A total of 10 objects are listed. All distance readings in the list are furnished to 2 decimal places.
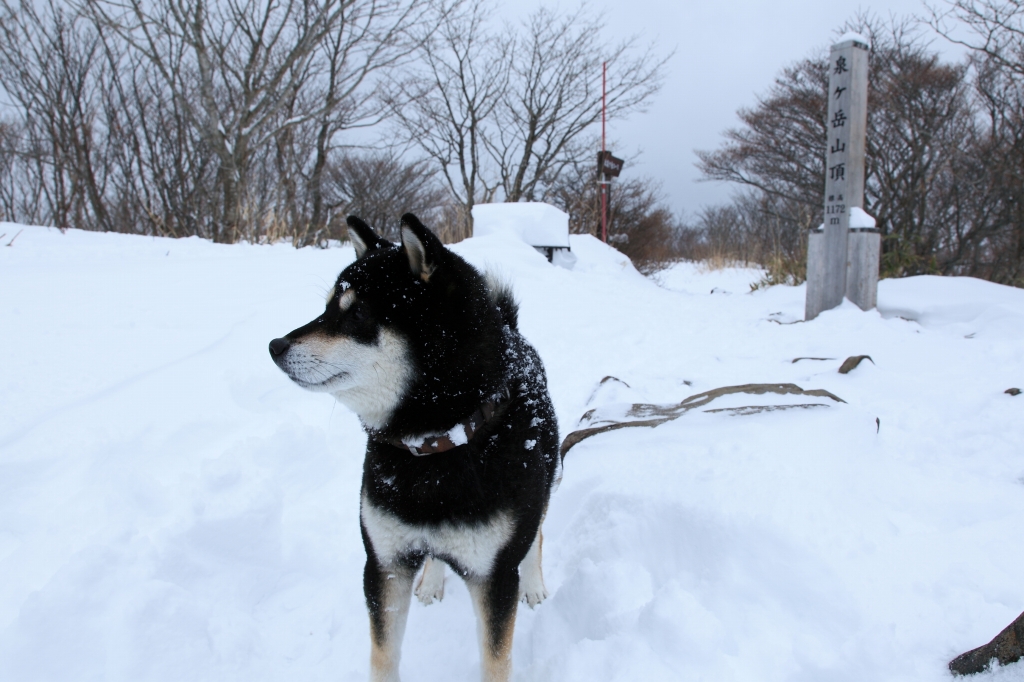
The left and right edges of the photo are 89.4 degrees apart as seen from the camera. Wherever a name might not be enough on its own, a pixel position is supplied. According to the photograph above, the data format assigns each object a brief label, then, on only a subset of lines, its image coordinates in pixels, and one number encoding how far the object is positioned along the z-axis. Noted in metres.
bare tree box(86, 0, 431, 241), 9.98
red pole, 13.03
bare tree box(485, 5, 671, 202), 15.08
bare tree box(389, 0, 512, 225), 15.17
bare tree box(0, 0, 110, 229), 10.73
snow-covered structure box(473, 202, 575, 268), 9.49
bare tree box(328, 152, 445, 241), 15.05
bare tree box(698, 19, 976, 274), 8.55
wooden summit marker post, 6.23
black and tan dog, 1.49
